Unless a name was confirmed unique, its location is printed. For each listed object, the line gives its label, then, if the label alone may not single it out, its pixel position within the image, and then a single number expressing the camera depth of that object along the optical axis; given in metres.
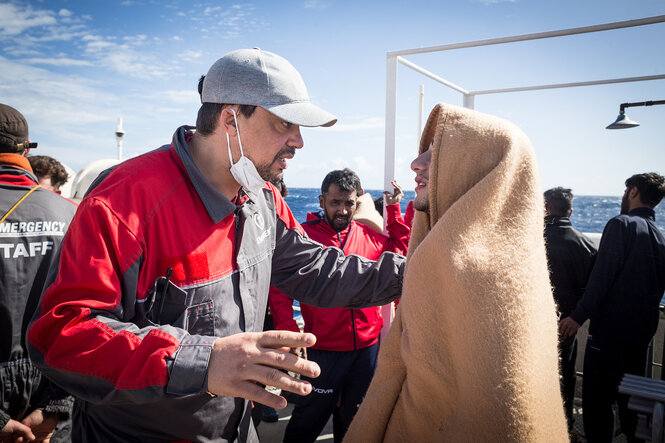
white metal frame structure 2.89
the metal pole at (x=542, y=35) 2.68
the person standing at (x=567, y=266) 4.54
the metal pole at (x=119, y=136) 9.38
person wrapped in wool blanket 1.10
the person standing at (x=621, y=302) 3.88
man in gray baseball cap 1.15
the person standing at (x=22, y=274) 2.26
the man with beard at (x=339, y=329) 3.59
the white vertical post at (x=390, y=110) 3.11
